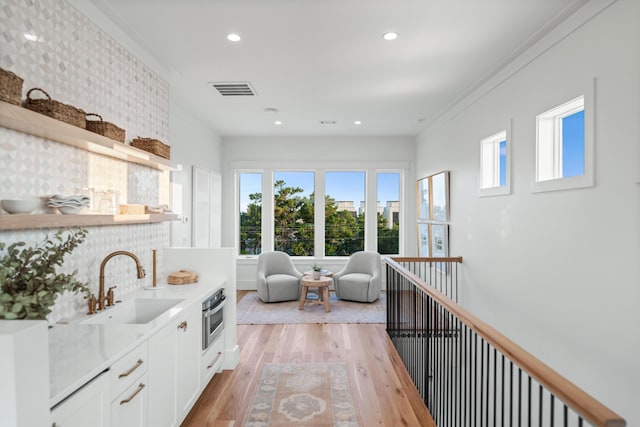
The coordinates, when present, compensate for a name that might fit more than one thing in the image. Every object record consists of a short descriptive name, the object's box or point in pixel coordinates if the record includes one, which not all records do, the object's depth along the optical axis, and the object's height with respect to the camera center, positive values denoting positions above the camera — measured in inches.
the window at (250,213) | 270.2 +1.4
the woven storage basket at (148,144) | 112.6 +21.7
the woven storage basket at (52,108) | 71.9 +21.2
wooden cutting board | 123.3 -21.4
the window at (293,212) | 270.5 +2.2
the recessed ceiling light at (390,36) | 109.1 +54.2
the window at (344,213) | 271.0 +1.7
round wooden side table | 207.3 -40.1
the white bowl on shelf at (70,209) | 78.8 +1.1
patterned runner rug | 100.7 -56.0
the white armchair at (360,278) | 224.8 -39.3
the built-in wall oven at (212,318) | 110.7 -33.0
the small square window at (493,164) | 147.1 +21.8
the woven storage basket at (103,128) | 89.1 +21.3
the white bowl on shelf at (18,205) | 65.7 +1.6
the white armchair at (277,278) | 223.9 -39.2
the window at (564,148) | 95.7 +20.0
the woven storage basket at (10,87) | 60.7 +21.6
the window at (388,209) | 271.4 +4.8
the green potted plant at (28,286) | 49.1 -10.7
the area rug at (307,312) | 190.5 -54.1
